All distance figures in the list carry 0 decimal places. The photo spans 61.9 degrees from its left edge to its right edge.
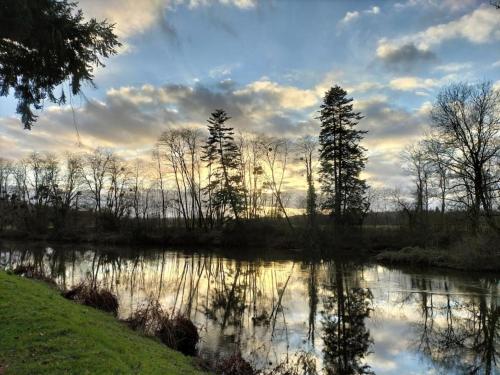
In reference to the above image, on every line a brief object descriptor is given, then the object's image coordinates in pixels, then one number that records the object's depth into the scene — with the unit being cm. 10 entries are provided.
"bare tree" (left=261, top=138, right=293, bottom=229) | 5711
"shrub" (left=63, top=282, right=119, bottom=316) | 1365
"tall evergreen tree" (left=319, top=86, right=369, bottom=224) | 4456
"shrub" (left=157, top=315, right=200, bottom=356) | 1041
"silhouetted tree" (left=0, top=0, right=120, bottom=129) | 757
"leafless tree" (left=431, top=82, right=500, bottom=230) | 2875
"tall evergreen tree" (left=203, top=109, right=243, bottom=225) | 5291
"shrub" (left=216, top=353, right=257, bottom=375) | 846
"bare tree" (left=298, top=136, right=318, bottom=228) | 4794
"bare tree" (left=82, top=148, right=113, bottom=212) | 6931
